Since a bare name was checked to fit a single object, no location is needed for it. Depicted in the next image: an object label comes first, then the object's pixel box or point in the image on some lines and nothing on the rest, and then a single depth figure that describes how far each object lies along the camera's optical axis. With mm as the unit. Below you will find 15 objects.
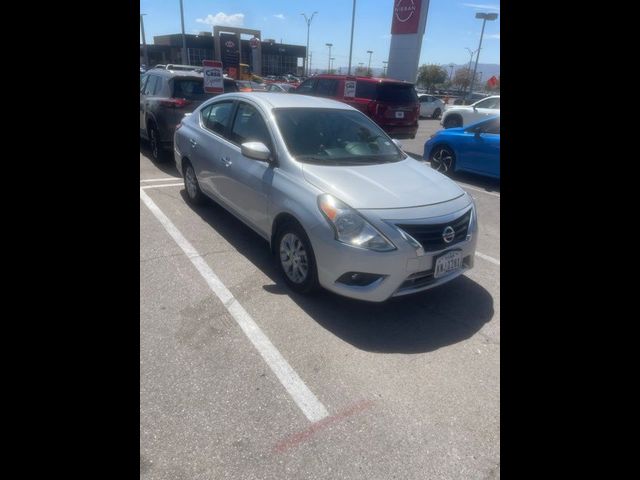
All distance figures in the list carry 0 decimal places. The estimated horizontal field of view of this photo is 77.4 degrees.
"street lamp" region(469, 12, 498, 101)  25111
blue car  7469
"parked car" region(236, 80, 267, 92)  21656
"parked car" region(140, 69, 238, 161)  7148
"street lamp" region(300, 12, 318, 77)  65400
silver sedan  2889
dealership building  56812
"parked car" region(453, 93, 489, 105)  26162
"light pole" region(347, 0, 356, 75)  28941
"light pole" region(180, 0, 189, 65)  28922
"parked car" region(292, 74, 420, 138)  11070
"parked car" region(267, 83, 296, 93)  20722
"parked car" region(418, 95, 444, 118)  22578
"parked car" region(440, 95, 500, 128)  13953
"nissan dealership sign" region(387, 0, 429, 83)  19716
